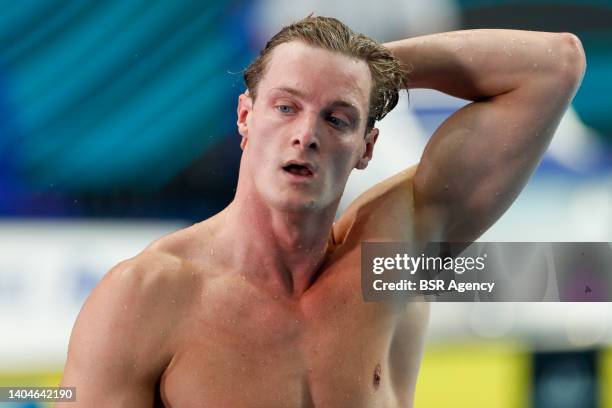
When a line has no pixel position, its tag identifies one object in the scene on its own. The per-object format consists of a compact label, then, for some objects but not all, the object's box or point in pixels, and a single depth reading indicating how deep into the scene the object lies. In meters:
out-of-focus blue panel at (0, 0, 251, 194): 8.35
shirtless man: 7.75
